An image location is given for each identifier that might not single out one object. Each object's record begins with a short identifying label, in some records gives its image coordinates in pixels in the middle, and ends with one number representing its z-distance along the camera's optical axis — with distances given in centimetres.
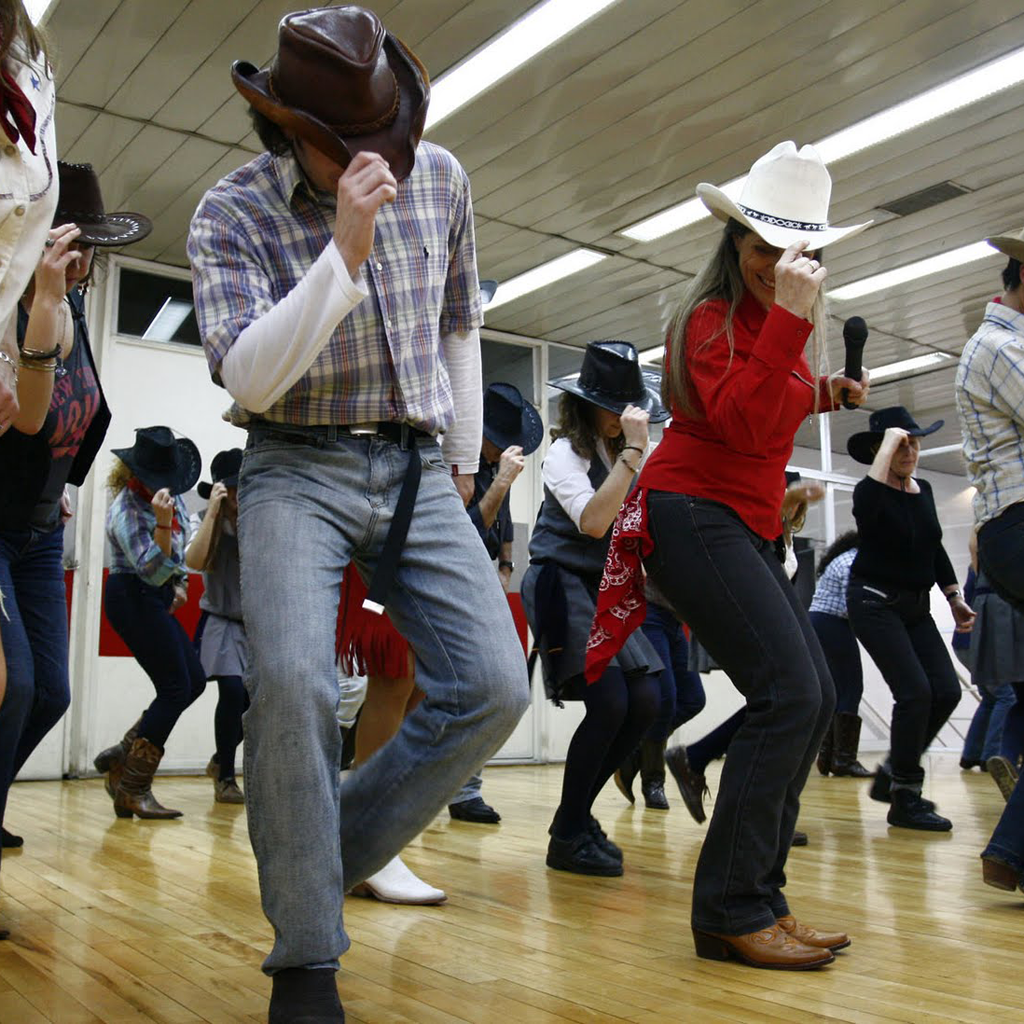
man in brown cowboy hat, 158
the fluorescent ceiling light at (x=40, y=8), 514
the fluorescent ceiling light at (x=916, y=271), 818
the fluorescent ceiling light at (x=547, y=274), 816
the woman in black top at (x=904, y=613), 448
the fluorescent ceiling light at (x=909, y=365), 1072
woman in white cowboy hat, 216
